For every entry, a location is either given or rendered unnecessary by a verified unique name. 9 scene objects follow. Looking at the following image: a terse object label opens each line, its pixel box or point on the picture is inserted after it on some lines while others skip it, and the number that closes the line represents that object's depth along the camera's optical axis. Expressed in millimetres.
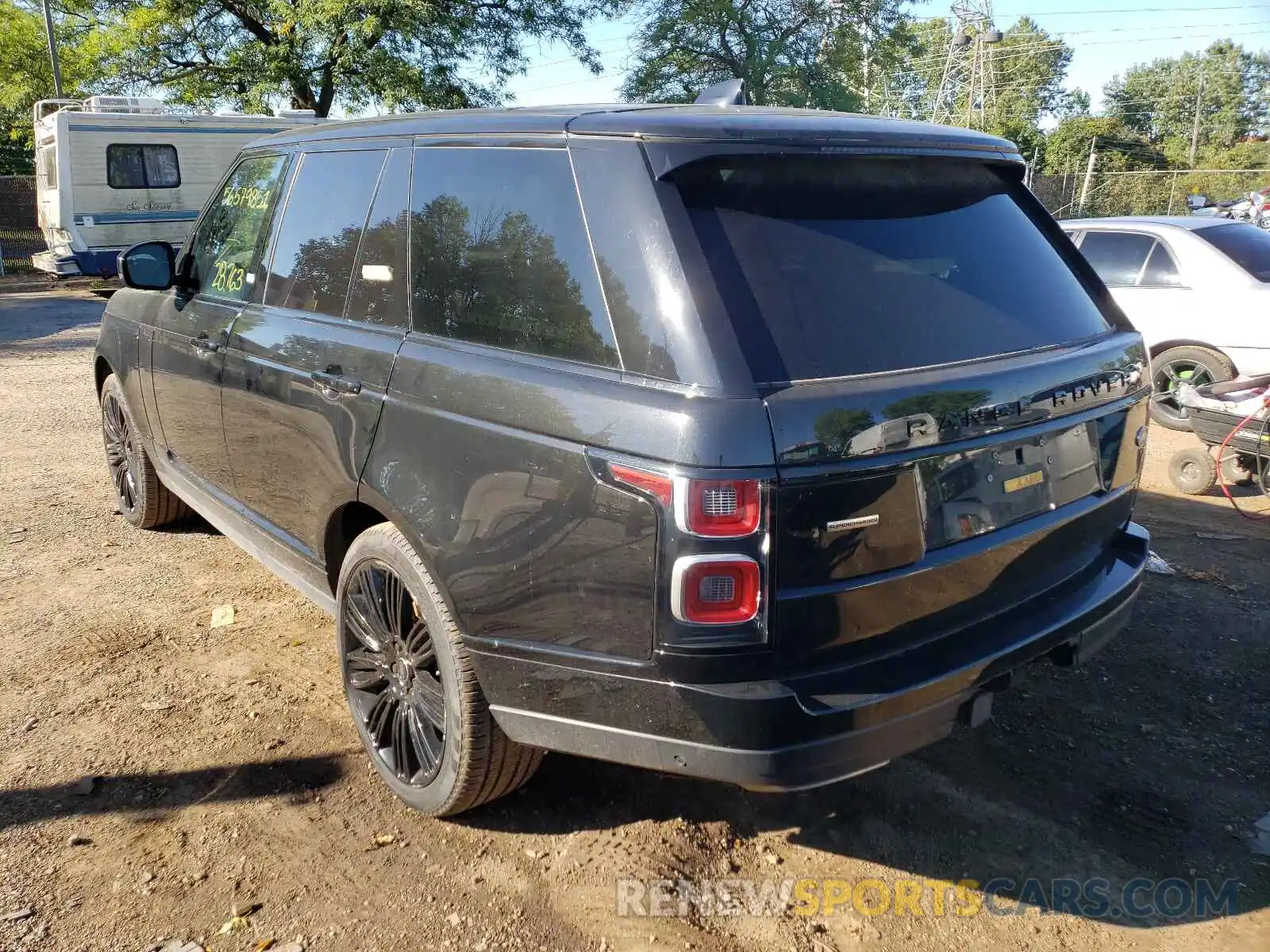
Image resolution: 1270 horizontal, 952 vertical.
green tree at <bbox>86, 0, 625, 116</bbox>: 20312
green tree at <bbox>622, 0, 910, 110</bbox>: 25406
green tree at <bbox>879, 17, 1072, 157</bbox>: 63688
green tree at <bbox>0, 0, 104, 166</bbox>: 26062
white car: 7664
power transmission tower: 46981
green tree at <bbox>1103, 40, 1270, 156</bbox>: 72250
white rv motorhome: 17391
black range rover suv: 2141
